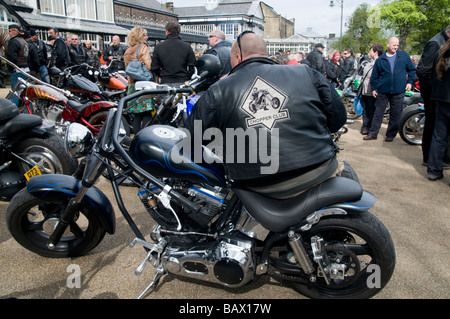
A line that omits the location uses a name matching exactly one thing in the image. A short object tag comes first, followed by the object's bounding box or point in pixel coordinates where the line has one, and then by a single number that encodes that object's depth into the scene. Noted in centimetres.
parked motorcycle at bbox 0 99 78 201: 347
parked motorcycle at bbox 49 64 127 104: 567
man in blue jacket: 605
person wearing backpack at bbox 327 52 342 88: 1016
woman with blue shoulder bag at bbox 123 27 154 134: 568
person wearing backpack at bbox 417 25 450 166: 454
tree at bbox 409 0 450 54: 3425
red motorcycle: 482
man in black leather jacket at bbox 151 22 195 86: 509
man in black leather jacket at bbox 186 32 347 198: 182
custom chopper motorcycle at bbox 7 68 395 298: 193
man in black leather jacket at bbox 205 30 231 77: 525
